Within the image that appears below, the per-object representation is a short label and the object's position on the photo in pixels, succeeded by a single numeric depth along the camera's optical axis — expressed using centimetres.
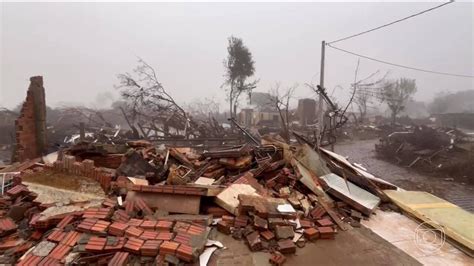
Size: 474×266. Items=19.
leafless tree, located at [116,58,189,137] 1491
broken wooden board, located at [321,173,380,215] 526
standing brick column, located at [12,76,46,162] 753
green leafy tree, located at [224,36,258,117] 2376
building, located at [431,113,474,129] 3231
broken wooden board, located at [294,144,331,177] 630
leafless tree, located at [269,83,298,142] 1249
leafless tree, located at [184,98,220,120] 2747
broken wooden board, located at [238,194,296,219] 434
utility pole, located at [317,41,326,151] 1094
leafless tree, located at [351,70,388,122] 1377
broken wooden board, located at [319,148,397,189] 652
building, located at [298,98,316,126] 3044
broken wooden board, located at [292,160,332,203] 552
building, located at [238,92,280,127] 2715
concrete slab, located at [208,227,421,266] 372
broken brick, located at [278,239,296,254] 386
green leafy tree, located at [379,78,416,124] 3887
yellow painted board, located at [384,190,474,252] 460
